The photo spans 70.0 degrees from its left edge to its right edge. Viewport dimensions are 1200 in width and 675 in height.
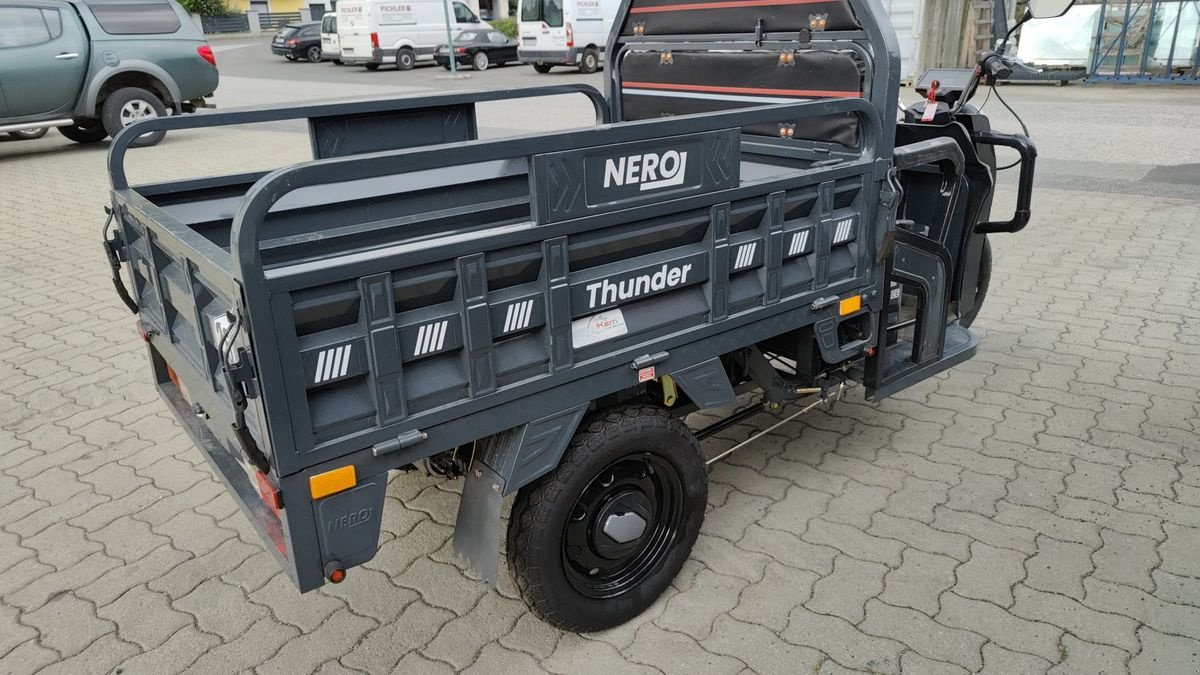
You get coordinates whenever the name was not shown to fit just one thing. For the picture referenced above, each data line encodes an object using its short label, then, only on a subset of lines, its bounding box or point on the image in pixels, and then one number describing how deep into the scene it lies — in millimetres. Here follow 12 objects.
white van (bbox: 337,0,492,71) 23297
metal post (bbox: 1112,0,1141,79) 16109
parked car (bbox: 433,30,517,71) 23453
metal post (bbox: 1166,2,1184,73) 15633
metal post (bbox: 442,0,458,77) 20936
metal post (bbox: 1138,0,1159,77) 15820
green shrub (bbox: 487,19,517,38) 32094
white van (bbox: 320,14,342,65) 24828
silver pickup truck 10938
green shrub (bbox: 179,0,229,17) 46056
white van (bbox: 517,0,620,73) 21031
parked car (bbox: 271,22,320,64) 28016
